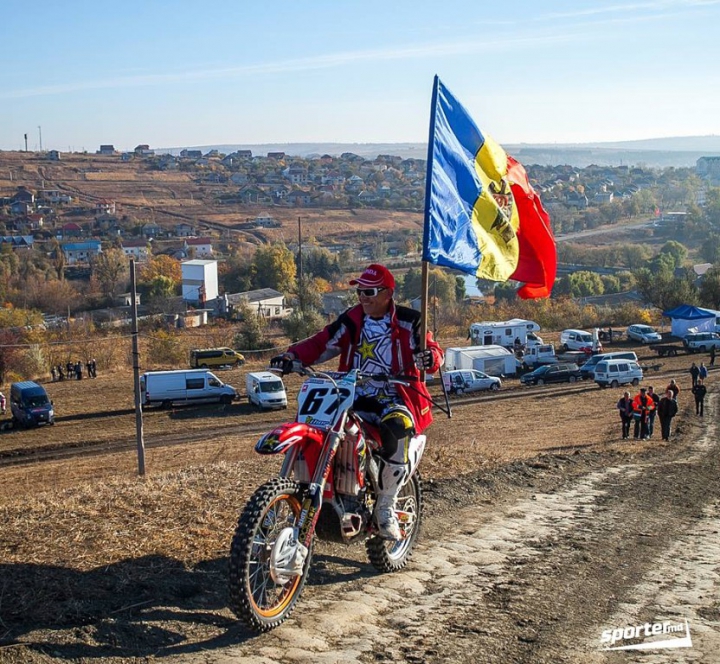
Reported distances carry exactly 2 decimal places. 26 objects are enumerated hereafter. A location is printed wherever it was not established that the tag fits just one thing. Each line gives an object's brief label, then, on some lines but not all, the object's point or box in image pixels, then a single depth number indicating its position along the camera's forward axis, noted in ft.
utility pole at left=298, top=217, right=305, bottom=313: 225.97
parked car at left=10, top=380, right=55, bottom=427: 121.29
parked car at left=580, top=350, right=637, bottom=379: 153.58
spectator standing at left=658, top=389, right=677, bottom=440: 71.51
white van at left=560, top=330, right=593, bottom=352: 180.75
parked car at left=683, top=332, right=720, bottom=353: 180.65
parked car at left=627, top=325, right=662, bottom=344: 193.77
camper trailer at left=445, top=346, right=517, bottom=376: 157.28
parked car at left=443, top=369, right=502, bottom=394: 145.18
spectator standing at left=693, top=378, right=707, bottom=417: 91.21
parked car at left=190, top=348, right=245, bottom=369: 169.99
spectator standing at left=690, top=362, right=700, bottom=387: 101.38
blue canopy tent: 195.11
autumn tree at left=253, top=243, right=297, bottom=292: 332.19
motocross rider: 21.90
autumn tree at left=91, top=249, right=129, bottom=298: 320.29
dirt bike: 17.79
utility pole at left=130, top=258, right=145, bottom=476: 76.18
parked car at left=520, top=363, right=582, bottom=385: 151.23
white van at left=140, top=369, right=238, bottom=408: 135.95
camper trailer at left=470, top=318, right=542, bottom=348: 187.90
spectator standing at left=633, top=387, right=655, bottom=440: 73.13
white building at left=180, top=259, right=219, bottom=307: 296.10
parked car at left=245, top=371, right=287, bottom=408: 132.46
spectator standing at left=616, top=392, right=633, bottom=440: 77.15
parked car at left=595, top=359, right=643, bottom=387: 143.43
